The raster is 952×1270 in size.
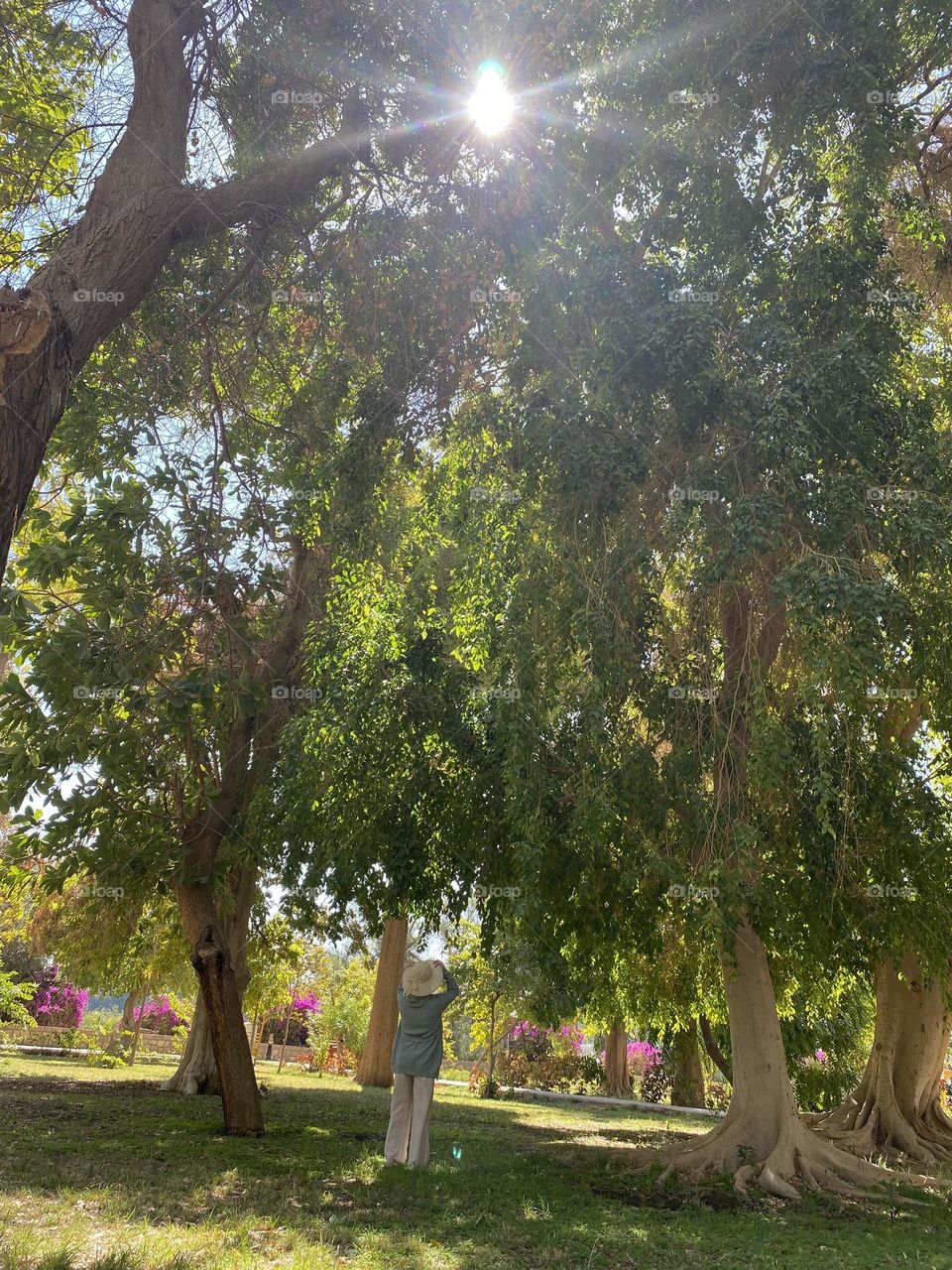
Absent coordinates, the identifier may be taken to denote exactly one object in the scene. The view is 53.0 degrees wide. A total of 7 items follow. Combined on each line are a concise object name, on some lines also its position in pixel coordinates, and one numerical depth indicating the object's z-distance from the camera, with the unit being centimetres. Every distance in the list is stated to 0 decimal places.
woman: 809
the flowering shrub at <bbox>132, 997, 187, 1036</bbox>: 3112
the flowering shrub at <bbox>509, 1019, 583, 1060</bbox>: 2509
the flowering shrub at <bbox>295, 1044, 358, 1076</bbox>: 2759
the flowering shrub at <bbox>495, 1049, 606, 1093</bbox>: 2514
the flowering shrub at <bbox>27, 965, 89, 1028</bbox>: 2611
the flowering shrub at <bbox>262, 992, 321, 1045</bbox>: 3005
